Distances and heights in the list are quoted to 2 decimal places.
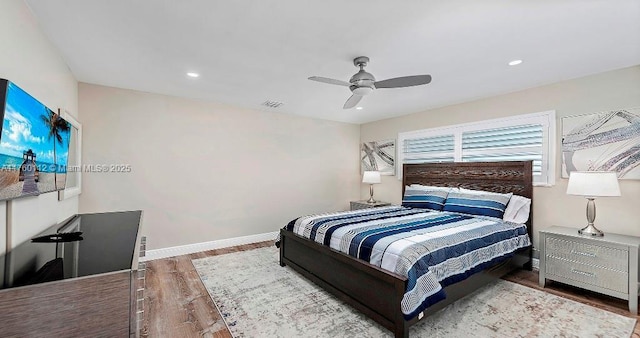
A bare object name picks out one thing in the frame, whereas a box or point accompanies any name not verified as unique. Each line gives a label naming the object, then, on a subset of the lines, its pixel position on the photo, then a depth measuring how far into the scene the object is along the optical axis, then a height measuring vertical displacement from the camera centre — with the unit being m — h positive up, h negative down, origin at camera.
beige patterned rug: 2.24 -1.30
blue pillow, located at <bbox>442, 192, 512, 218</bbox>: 3.61 -0.43
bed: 2.16 -0.97
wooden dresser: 1.11 -0.56
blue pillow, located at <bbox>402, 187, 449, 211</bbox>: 4.21 -0.43
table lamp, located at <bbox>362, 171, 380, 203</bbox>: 5.49 -0.12
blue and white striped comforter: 2.17 -0.68
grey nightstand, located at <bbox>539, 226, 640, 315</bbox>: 2.55 -0.88
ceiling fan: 2.61 +0.87
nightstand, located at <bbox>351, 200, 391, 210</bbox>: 5.28 -0.66
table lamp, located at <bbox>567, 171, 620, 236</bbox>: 2.71 -0.13
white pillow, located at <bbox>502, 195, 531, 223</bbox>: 3.52 -0.48
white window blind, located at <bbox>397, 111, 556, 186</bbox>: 3.54 +0.46
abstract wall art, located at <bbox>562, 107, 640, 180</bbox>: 2.91 +0.37
